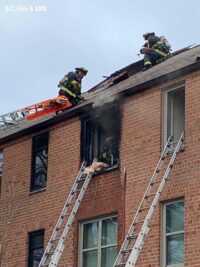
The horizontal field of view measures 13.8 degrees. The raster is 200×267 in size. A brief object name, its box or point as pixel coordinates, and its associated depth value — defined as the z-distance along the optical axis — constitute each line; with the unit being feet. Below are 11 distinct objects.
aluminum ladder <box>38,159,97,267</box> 53.88
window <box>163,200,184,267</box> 50.21
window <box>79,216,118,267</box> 55.62
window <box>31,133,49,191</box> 65.41
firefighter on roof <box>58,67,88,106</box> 67.77
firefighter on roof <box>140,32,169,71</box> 66.39
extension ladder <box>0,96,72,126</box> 67.31
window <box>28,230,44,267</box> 62.64
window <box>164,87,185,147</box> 53.57
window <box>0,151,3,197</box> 71.58
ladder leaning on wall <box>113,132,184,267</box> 47.03
